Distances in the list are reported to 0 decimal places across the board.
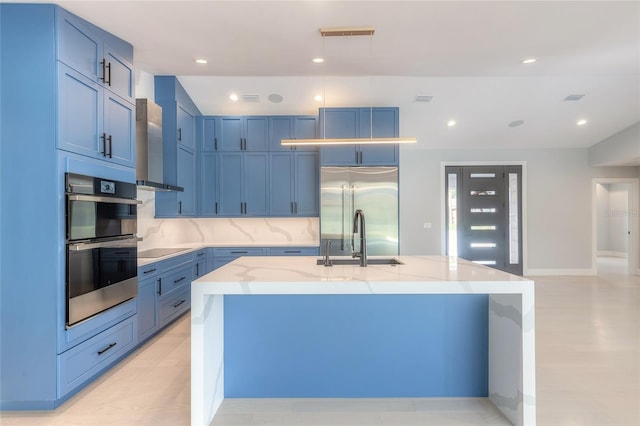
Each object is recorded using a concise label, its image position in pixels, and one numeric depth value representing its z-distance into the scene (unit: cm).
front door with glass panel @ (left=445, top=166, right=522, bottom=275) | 671
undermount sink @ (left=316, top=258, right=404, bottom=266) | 263
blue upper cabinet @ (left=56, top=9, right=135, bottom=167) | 229
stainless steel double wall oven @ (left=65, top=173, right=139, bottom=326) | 230
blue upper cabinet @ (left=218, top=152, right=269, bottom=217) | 507
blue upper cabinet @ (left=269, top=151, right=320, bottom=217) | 506
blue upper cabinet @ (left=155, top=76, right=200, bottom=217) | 430
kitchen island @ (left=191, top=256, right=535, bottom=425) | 188
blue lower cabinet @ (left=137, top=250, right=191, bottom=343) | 320
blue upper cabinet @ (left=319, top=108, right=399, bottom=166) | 472
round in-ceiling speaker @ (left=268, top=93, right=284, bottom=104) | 473
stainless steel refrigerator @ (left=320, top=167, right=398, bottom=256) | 466
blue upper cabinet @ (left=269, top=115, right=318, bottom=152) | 506
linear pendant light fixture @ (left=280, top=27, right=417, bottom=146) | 262
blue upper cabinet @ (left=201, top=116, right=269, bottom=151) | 505
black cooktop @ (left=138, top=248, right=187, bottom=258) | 377
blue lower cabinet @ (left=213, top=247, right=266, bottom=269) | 473
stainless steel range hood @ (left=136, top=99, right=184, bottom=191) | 360
